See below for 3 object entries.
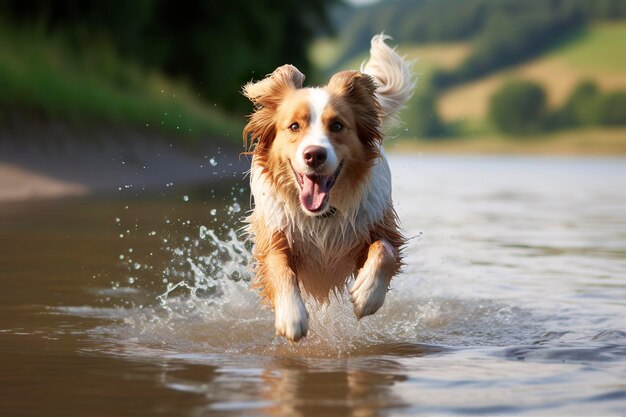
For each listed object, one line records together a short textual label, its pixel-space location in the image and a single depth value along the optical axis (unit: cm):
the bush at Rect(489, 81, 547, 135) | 7506
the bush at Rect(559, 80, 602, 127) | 7106
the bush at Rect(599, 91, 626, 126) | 7025
